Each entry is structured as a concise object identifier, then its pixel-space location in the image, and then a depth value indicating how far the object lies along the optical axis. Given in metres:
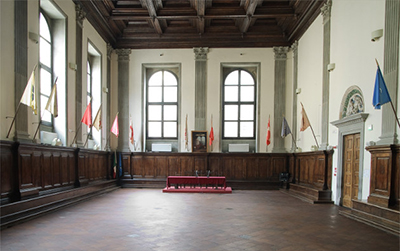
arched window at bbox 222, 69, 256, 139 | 15.18
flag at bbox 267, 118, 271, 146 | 14.23
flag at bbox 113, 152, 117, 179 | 13.91
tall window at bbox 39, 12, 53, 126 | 9.05
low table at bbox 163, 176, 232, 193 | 12.12
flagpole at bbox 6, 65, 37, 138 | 6.77
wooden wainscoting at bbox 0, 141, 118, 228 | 6.46
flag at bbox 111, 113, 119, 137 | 12.59
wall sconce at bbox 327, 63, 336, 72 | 9.74
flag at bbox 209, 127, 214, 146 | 14.37
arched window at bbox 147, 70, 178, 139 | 15.30
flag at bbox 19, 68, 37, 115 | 6.74
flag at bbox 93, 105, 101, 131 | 10.79
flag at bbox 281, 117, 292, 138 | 12.84
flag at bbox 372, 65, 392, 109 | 6.19
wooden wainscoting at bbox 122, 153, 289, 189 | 14.22
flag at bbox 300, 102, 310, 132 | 10.85
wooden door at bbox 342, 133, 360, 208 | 8.25
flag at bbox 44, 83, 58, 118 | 7.75
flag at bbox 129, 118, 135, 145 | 14.45
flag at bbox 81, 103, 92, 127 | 9.85
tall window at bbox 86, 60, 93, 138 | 12.83
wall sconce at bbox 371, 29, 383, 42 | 7.15
